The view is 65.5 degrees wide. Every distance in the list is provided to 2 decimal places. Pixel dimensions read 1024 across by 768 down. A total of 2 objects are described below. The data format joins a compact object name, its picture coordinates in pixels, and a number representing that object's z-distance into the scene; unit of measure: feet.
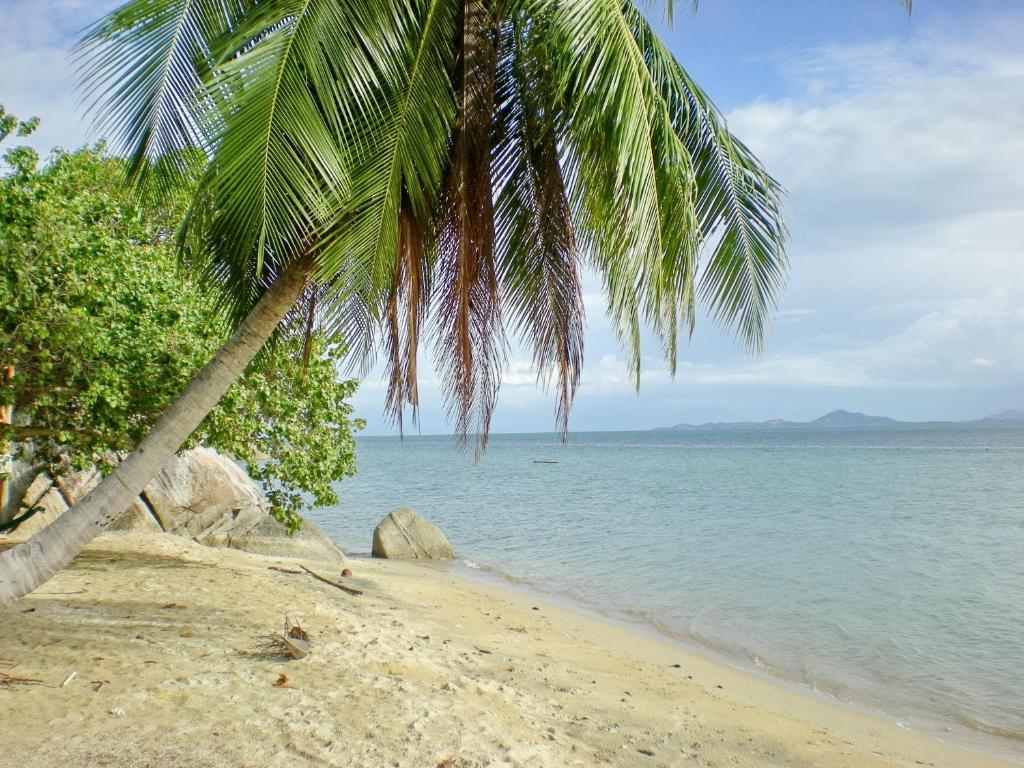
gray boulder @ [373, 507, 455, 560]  58.03
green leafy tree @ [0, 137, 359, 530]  24.72
